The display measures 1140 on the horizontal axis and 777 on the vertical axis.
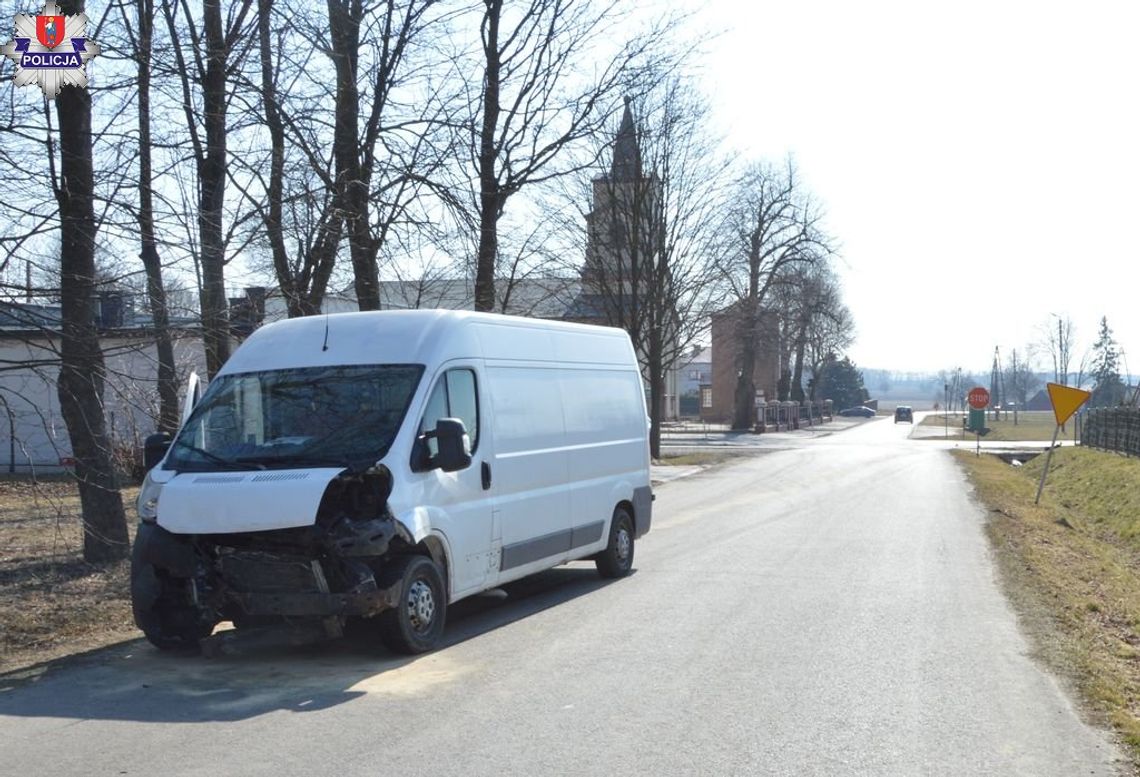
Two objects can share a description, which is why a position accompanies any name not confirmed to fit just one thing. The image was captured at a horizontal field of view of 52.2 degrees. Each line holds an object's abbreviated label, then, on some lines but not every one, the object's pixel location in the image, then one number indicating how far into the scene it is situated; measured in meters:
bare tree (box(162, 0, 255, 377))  10.69
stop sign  44.22
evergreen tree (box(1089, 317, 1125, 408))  116.75
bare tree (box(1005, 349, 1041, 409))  134.38
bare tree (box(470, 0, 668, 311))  19.95
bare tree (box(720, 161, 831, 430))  62.53
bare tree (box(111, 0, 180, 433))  9.55
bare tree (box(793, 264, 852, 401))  69.19
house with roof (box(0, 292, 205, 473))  9.31
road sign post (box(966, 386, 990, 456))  44.22
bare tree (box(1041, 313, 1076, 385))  100.94
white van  7.93
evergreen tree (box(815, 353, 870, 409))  129.88
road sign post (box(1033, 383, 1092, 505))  23.98
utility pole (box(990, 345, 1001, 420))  94.56
